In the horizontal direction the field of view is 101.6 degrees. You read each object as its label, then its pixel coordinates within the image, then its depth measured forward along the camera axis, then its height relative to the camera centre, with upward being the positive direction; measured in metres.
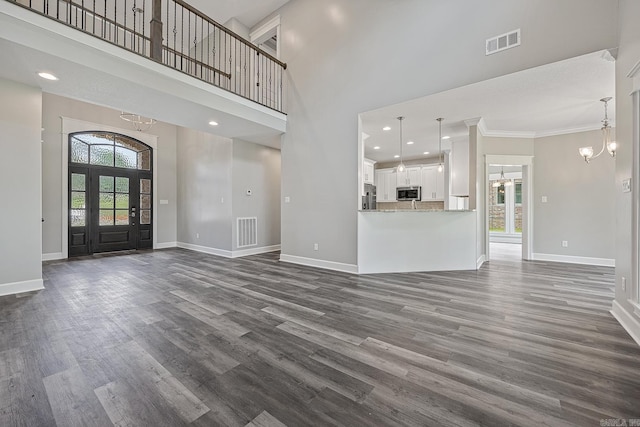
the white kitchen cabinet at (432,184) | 7.54 +0.89
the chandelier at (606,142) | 3.93 +1.20
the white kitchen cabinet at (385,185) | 8.59 +0.98
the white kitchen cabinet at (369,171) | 8.28 +1.40
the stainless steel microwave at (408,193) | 7.89 +0.64
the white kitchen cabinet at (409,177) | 8.00 +1.15
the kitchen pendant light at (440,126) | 4.66 +1.70
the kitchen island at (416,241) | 4.42 -0.46
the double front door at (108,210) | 6.04 +0.11
